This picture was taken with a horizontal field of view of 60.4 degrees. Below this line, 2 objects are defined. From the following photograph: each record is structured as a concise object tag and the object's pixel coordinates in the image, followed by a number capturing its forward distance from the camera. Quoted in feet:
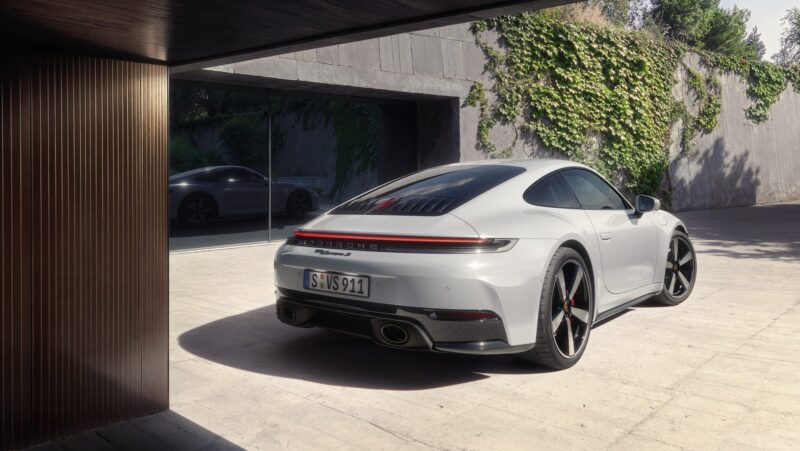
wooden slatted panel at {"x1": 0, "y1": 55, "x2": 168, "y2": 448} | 9.50
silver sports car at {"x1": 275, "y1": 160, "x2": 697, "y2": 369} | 11.80
